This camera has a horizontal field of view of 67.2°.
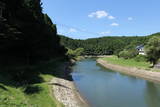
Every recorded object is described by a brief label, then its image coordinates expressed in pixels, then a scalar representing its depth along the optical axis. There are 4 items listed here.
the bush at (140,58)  32.84
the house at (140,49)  47.29
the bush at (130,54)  41.61
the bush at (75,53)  59.81
